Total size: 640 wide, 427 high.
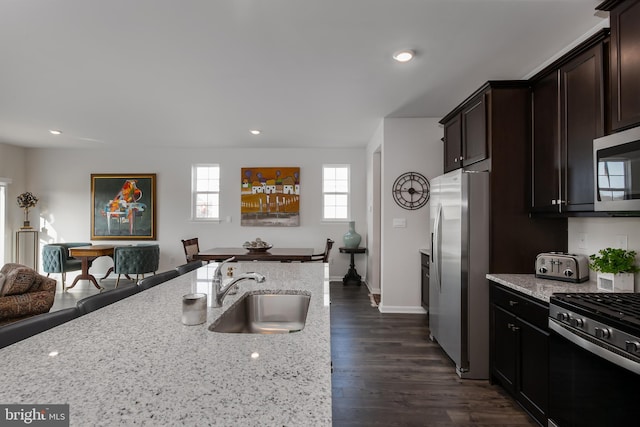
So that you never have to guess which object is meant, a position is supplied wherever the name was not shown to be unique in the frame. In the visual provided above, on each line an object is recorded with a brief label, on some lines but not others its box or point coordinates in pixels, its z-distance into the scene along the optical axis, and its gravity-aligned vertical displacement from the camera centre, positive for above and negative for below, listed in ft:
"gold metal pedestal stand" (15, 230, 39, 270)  20.39 -1.82
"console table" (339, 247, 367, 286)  19.52 -3.19
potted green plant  6.19 -0.92
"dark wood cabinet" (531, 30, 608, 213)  6.44 +2.03
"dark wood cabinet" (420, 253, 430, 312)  12.77 -2.47
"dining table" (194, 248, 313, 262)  14.83 -1.65
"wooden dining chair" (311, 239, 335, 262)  16.94 -1.90
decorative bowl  16.26 -1.48
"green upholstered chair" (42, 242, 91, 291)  18.15 -2.27
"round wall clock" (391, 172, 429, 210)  14.17 +1.26
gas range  4.29 -1.50
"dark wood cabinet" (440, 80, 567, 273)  8.34 +0.72
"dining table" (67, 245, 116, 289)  17.66 -1.90
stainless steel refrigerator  8.38 -1.40
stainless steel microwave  5.19 +0.80
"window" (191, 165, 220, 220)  21.38 +1.68
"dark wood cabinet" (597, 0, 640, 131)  5.33 +2.64
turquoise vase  19.69 -1.18
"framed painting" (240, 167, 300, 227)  20.93 +1.40
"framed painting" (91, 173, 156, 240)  21.16 +0.76
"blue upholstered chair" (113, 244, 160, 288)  18.07 -2.25
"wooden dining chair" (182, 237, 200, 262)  16.69 -1.56
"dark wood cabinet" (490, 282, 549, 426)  6.25 -2.73
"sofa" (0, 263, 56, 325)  8.20 -1.97
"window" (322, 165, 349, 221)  21.12 +1.68
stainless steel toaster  7.07 -1.05
